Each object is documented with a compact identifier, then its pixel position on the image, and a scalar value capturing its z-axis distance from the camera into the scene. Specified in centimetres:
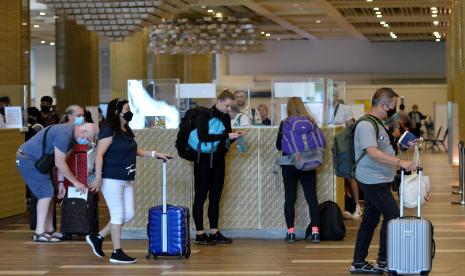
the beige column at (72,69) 2786
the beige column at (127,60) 2984
